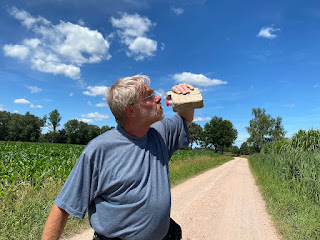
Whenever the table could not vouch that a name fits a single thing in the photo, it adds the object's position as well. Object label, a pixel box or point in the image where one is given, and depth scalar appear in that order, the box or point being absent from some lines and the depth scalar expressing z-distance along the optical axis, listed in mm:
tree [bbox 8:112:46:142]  91625
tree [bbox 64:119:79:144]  104588
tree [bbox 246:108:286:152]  69938
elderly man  1548
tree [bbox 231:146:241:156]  102756
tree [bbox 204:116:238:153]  74500
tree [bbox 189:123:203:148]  96875
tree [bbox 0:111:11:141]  93656
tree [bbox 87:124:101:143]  101812
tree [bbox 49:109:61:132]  114994
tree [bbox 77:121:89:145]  100600
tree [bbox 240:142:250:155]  100250
